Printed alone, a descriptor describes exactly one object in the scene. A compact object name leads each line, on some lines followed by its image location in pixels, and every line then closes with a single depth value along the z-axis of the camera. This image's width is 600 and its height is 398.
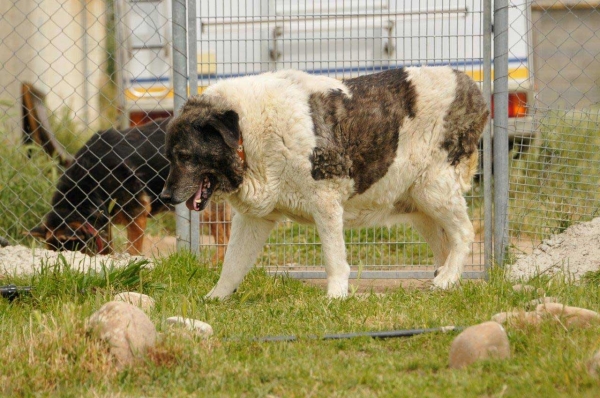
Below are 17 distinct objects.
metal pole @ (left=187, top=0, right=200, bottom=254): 12.57
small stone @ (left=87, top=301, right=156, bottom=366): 7.25
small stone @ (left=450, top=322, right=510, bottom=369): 7.02
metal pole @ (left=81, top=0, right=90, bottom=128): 25.13
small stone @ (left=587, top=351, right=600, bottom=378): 6.48
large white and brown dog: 10.28
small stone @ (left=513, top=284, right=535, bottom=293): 9.67
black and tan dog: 14.85
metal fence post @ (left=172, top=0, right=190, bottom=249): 12.49
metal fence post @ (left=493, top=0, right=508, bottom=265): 12.30
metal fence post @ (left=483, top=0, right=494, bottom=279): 12.39
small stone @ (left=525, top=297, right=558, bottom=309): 8.81
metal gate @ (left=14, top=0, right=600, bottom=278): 12.45
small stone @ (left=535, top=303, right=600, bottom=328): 7.79
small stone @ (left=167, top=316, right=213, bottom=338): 8.12
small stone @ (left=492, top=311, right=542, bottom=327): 7.80
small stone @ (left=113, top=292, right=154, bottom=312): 9.33
